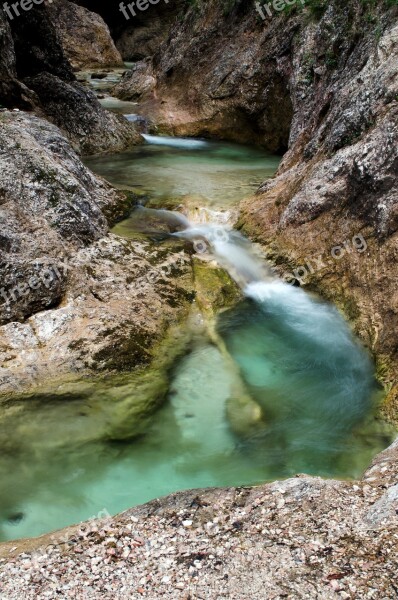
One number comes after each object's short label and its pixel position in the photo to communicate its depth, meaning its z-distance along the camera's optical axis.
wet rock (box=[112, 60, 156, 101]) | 16.91
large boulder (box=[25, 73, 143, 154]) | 12.47
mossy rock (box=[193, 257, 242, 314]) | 7.27
